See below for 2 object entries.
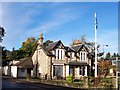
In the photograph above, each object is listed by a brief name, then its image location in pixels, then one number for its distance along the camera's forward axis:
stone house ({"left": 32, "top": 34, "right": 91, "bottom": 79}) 28.53
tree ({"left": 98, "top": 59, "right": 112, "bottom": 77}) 29.42
